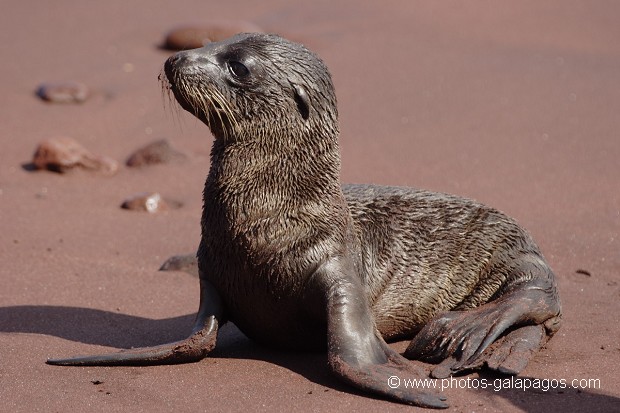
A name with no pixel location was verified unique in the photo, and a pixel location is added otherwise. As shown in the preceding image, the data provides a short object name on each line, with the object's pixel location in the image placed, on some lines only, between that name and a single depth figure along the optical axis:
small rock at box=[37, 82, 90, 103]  13.81
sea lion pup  5.68
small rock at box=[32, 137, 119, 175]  11.07
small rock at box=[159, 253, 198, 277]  7.97
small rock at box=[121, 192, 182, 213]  9.91
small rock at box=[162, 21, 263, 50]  14.55
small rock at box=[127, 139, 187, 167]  11.55
